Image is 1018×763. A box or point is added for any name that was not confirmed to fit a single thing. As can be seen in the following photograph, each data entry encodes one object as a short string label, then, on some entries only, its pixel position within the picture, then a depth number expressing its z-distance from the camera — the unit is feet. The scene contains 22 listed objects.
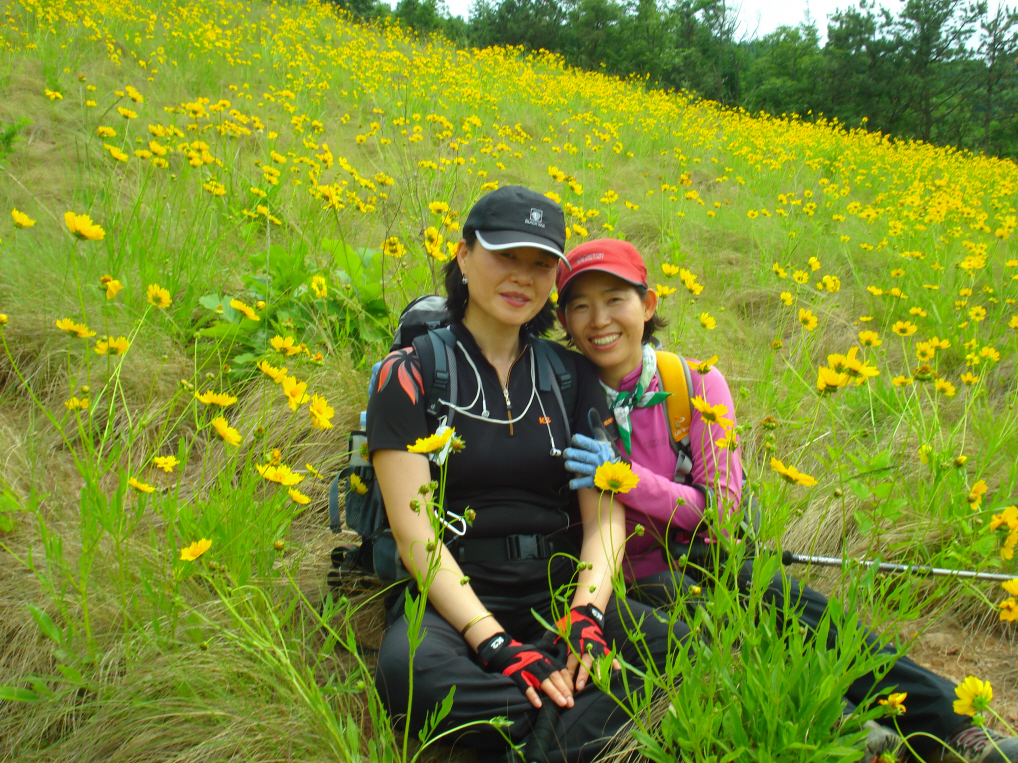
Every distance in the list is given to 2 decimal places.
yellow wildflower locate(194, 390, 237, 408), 4.51
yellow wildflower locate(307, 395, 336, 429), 4.48
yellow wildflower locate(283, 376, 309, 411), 4.42
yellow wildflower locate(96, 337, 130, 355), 4.82
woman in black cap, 4.48
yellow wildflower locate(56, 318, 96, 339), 4.68
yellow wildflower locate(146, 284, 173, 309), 6.12
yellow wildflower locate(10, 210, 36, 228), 5.35
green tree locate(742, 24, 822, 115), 61.52
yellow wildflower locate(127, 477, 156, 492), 4.11
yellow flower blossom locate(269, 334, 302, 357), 5.63
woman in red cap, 4.98
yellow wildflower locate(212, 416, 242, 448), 4.29
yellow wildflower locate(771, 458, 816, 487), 3.71
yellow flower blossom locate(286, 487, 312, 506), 4.32
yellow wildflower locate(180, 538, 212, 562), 4.05
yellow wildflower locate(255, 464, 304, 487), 4.18
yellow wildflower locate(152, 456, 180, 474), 4.83
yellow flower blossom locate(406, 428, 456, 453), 3.54
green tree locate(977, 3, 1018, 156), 53.36
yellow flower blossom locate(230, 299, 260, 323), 5.79
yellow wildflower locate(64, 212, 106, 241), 5.06
